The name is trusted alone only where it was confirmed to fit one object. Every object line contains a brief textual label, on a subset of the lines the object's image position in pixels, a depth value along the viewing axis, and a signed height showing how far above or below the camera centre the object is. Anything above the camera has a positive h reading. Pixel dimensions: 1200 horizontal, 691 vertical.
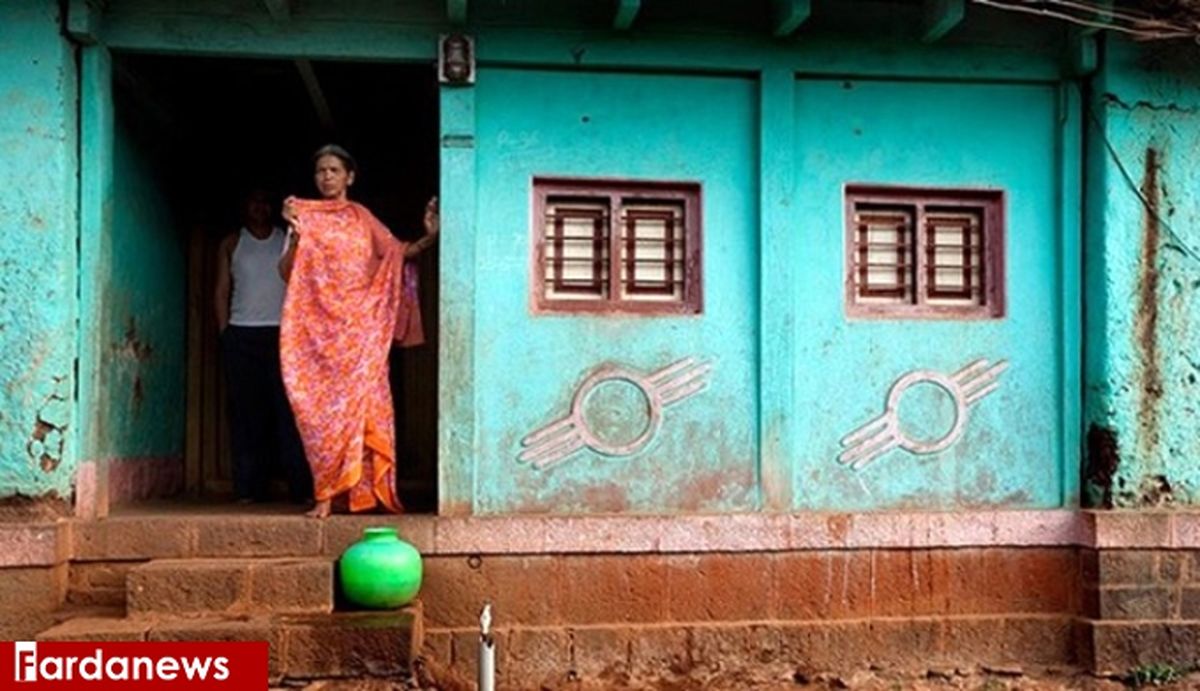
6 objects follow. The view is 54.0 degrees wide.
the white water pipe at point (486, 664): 3.86 -0.96
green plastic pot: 5.71 -0.96
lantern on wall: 6.27 +1.69
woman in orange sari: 6.26 +0.22
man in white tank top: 7.43 +0.09
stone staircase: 5.49 -1.16
